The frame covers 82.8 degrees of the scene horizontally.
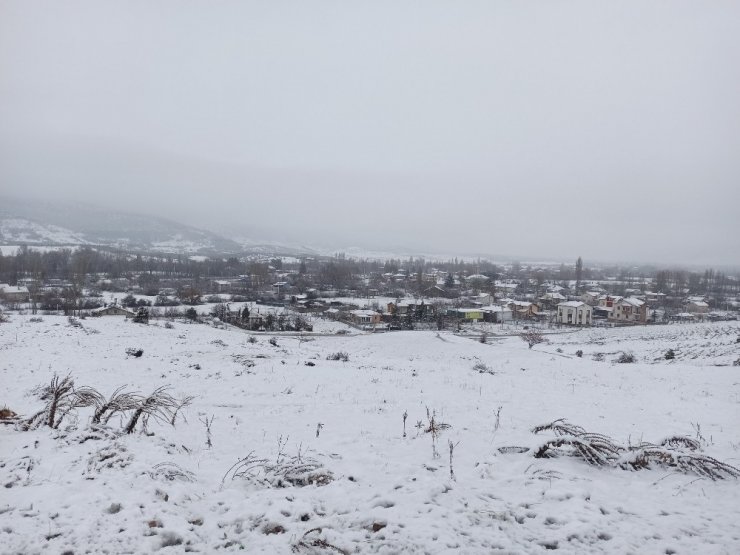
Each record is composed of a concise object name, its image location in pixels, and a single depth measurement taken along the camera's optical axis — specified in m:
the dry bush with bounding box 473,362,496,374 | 18.48
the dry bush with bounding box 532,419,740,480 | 5.68
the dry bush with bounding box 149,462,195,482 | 5.39
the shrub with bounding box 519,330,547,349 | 37.54
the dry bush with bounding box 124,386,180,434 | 6.71
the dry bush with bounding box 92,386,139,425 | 6.75
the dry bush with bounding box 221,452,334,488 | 5.45
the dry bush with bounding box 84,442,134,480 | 5.34
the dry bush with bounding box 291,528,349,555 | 4.05
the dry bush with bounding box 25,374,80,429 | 6.58
